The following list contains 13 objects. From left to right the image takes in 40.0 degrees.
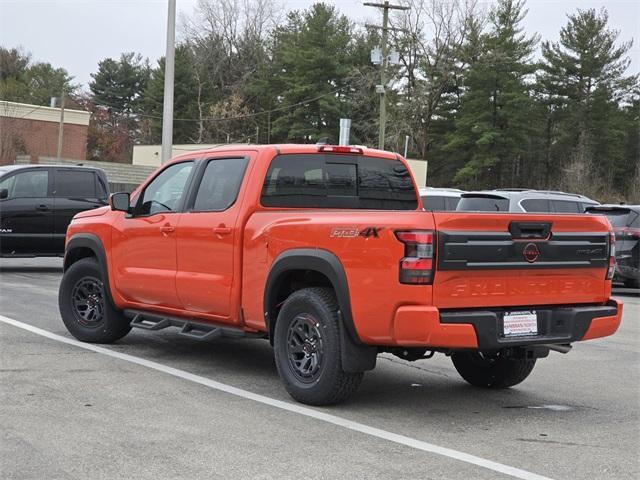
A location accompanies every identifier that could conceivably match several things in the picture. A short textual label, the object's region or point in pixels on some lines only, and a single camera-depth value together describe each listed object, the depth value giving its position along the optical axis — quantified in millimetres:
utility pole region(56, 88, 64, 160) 49256
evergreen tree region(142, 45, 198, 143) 70438
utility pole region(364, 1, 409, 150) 36812
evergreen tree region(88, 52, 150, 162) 84000
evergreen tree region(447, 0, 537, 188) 56969
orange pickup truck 5672
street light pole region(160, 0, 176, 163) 20500
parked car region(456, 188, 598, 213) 17688
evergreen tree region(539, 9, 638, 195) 57625
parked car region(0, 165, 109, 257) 15453
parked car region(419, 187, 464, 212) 20853
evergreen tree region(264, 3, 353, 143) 60219
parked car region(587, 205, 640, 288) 16500
